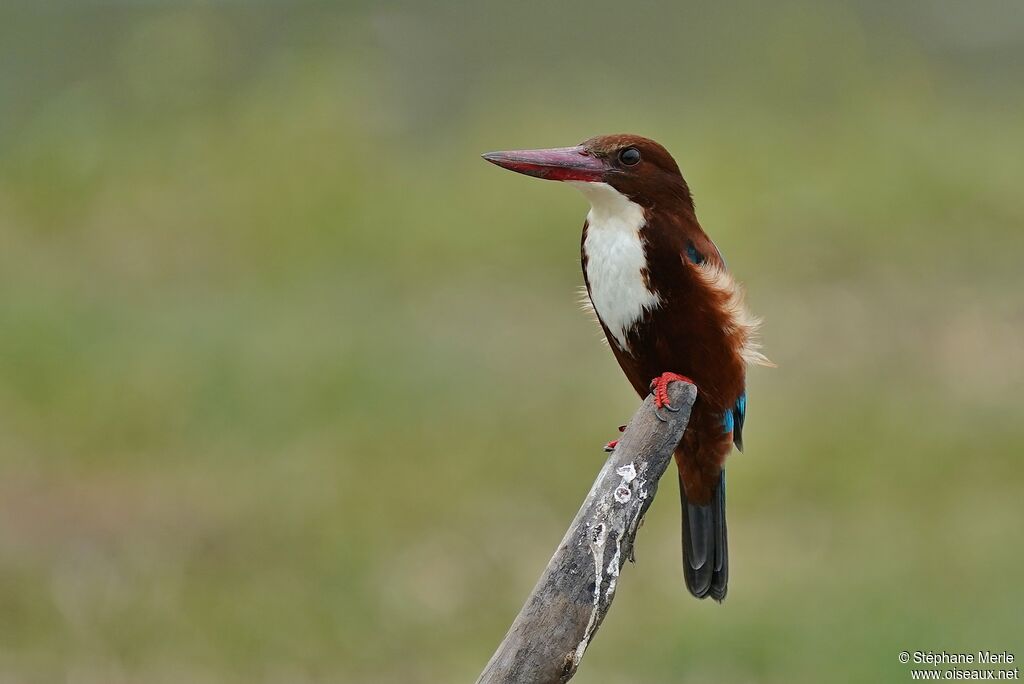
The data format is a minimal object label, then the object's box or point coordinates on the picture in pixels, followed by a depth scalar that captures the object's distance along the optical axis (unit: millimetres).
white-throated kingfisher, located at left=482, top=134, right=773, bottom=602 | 5402
